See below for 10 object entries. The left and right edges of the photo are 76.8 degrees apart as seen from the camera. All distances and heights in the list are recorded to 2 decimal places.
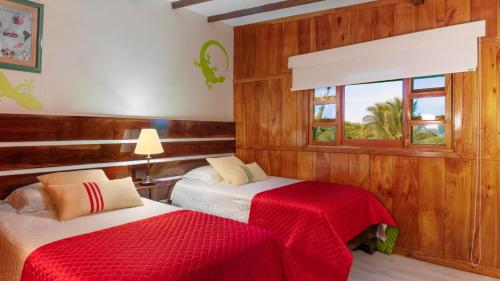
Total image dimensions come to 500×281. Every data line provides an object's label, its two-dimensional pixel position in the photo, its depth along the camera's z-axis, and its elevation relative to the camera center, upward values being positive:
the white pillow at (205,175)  3.47 -0.40
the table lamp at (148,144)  3.04 -0.05
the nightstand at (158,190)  3.10 -0.56
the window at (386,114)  3.03 +0.28
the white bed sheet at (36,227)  1.70 -0.55
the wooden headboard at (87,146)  2.47 -0.07
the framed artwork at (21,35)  2.48 +0.83
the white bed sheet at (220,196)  2.89 -0.56
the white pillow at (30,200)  2.23 -0.45
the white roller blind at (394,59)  2.80 +0.83
